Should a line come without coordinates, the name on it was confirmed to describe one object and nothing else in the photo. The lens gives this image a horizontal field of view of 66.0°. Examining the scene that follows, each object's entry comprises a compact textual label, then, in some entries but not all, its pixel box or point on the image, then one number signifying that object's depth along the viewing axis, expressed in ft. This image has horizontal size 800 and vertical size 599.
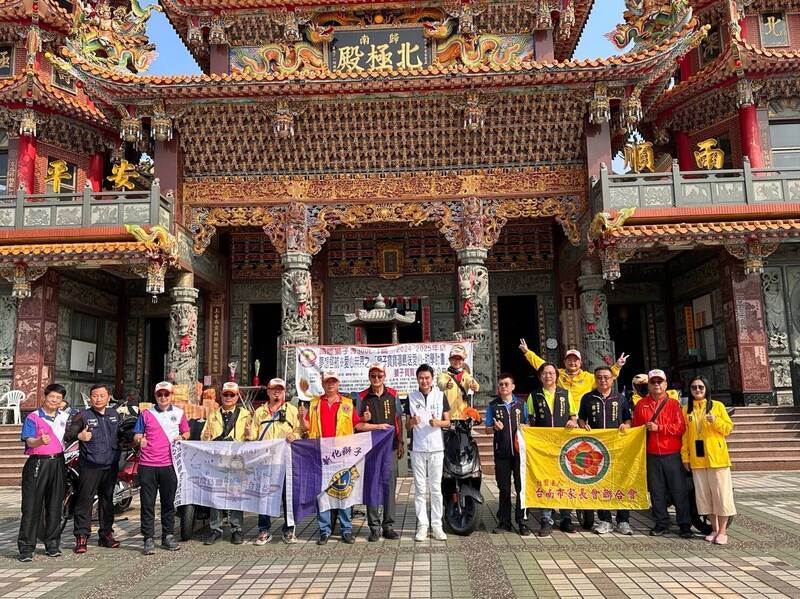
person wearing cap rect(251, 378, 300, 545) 21.86
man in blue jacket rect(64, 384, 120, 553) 19.83
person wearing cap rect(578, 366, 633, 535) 21.57
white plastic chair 41.91
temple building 40.45
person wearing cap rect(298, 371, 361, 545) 21.45
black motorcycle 20.75
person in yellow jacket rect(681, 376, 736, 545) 19.48
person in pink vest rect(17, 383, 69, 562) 19.45
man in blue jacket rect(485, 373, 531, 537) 21.44
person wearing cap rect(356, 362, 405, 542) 20.85
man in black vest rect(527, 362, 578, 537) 21.68
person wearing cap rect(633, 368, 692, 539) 20.61
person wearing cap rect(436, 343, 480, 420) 21.34
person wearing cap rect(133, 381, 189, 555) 19.70
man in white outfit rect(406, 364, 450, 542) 20.36
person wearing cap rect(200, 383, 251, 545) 21.81
